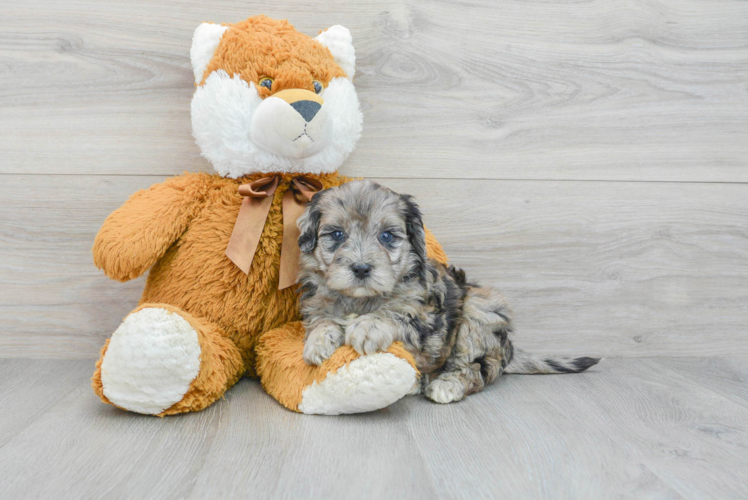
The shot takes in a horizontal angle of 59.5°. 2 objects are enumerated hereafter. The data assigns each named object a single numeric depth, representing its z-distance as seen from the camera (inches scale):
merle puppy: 23.7
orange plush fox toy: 24.0
